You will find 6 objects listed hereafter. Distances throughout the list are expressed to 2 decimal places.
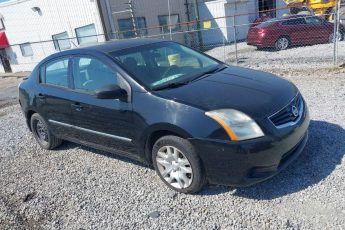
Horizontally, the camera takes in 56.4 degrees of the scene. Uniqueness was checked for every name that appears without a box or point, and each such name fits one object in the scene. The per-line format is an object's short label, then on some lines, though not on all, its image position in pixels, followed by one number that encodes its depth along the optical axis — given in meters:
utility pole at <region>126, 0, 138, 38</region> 17.44
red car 13.83
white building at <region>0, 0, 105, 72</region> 17.66
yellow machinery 21.02
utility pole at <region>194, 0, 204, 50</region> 19.53
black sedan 3.10
